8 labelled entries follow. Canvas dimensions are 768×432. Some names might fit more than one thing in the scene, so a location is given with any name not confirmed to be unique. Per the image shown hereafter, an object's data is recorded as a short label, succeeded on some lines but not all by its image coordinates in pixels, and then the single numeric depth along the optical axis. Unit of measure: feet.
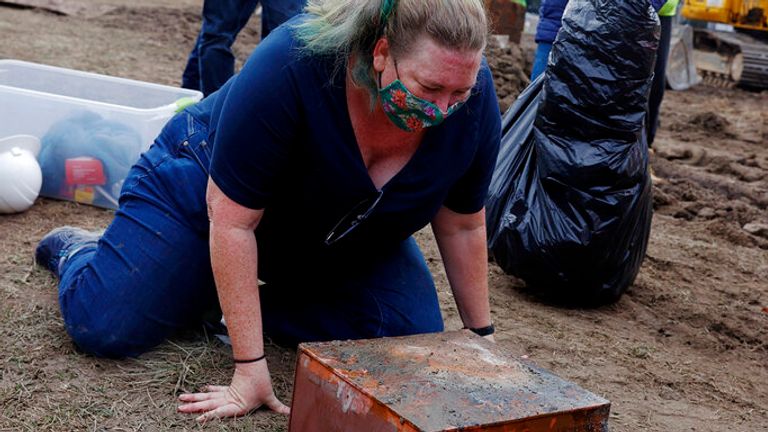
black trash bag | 9.95
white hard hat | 10.82
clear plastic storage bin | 11.46
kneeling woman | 6.20
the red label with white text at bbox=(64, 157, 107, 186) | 11.55
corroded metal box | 5.39
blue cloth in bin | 11.48
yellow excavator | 33.76
